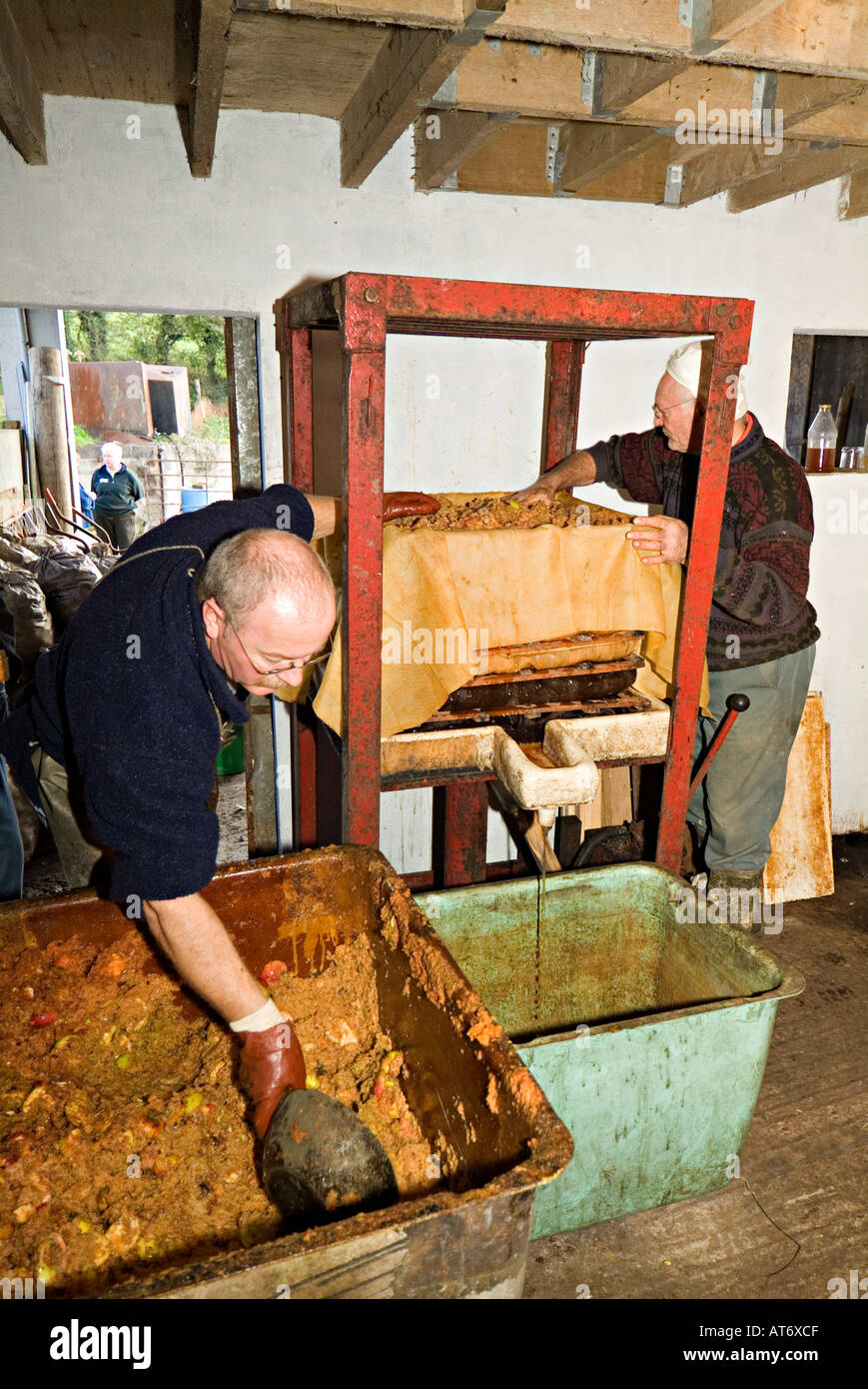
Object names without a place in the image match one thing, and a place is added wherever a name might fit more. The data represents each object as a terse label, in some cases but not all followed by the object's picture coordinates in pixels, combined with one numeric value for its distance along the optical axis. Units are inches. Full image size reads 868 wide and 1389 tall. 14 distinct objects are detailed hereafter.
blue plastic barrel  535.5
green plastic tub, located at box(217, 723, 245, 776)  219.3
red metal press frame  91.6
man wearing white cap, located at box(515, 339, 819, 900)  129.5
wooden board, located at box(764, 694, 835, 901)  175.9
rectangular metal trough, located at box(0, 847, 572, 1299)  51.0
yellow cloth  105.1
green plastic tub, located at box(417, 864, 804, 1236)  89.0
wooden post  401.7
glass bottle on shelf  179.3
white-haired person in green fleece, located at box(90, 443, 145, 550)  388.8
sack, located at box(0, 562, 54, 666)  200.5
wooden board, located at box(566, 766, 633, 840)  165.6
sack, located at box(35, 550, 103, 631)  217.6
